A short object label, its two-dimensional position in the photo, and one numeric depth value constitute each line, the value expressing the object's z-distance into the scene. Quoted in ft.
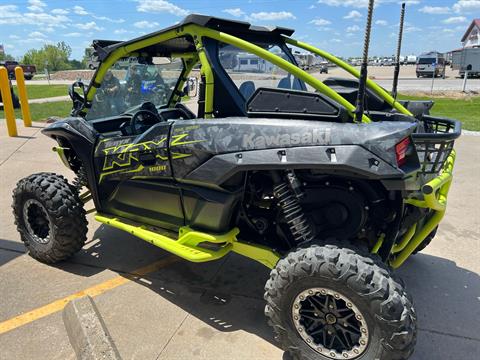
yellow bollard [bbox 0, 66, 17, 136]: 32.58
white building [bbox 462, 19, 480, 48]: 235.65
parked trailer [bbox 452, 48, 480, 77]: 107.45
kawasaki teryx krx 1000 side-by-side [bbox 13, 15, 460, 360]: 7.73
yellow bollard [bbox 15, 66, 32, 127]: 37.17
